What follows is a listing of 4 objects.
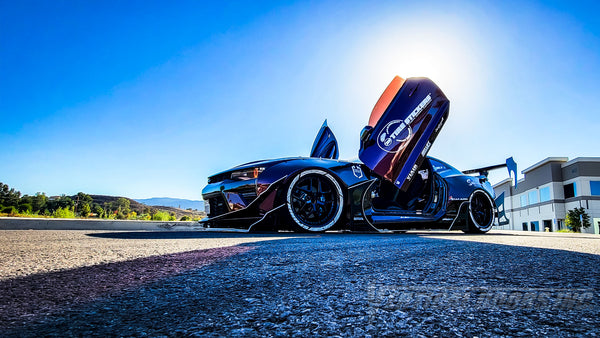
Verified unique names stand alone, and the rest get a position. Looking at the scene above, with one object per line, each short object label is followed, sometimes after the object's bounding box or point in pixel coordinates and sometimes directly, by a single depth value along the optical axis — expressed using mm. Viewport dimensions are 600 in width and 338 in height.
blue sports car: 5117
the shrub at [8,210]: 10658
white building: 33875
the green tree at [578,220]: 31141
